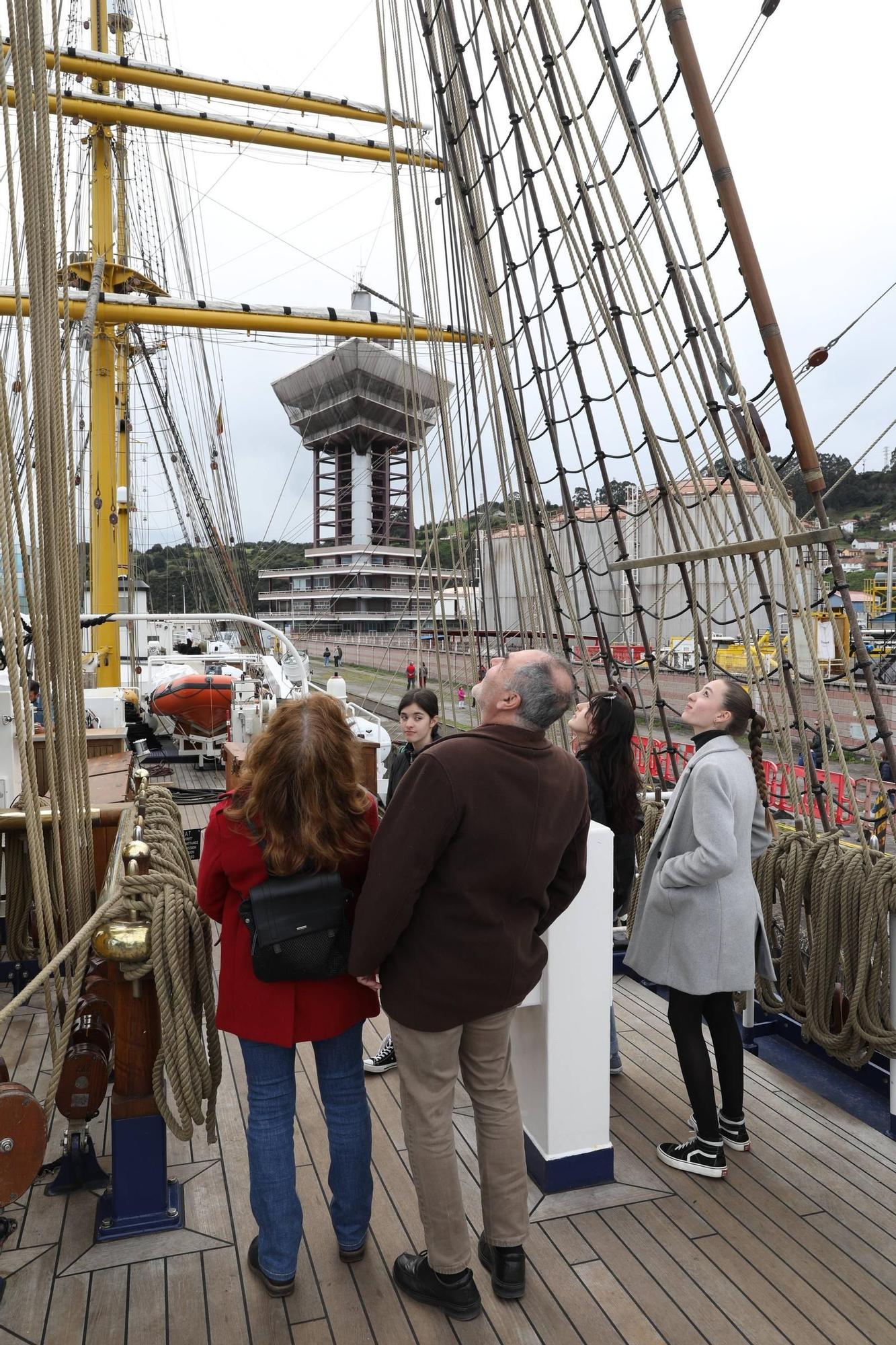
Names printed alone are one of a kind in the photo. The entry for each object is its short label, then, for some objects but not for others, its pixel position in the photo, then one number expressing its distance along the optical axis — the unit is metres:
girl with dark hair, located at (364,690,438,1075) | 2.85
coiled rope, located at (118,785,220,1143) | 1.89
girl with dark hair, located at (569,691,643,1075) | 2.46
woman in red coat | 1.65
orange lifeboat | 11.16
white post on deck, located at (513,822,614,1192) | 2.18
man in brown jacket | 1.62
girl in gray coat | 2.22
